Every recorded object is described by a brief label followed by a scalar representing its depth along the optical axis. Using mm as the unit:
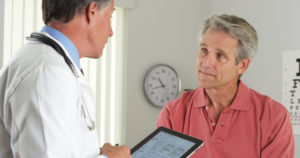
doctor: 770
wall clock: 4012
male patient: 1685
